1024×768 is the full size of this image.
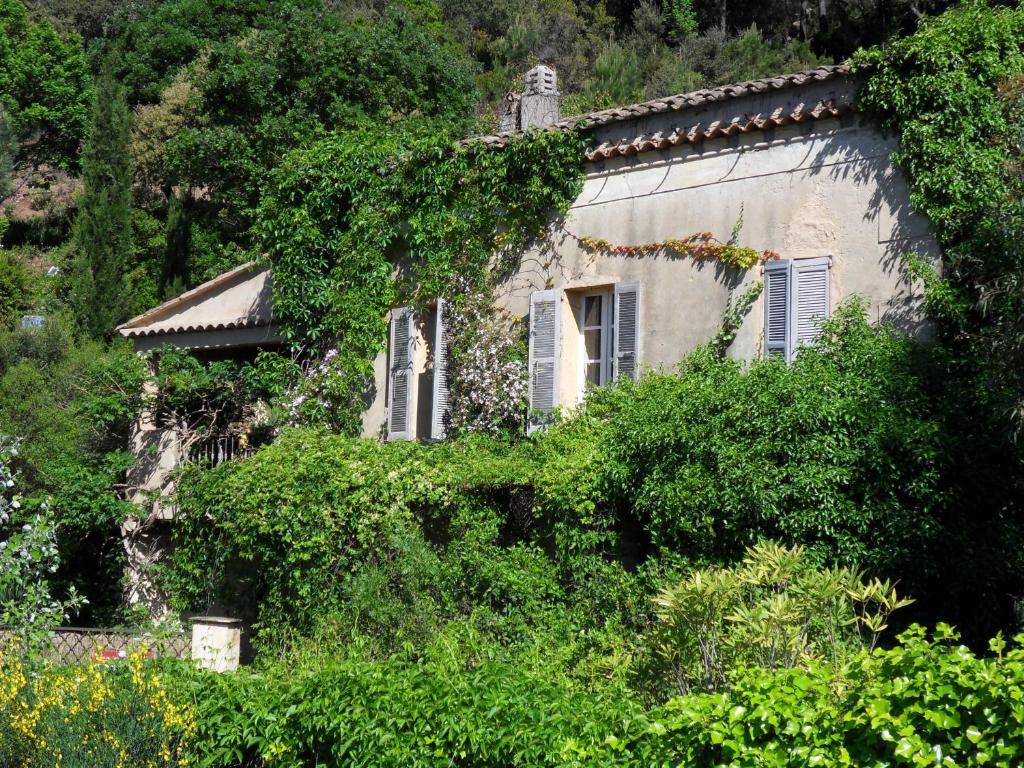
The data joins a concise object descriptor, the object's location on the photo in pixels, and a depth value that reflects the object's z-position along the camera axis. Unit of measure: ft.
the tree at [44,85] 120.98
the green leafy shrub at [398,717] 22.38
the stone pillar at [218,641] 38.47
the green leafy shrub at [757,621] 24.11
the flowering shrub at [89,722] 24.09
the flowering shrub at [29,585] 29.73
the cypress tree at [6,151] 106.73
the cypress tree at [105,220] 96.22
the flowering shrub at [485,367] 43.57
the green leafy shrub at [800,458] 30.58
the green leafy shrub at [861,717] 16.10
